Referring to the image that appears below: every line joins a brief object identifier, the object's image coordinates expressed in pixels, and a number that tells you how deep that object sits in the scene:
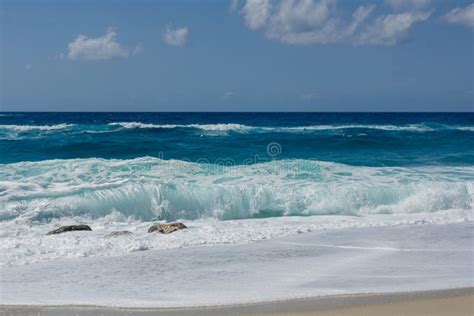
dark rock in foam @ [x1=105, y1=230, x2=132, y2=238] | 8.44
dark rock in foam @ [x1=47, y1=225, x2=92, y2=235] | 8.83
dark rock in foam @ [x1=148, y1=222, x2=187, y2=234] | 8.89
